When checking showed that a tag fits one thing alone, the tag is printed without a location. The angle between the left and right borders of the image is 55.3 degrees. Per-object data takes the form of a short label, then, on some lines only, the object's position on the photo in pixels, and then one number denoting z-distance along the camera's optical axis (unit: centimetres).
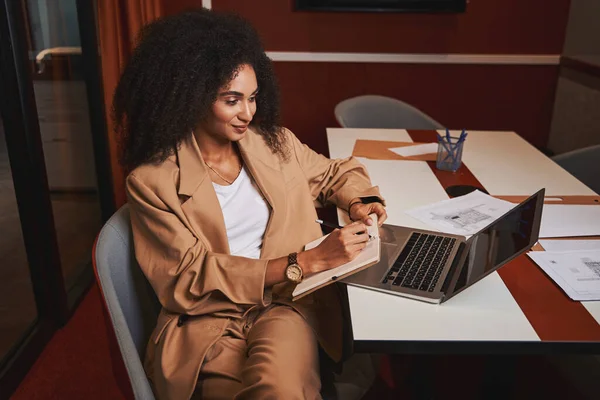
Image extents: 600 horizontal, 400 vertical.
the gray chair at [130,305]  107
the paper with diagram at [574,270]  124
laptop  121
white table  107
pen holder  206
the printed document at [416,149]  228
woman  125
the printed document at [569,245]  145
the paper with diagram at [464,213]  157
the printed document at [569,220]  154
